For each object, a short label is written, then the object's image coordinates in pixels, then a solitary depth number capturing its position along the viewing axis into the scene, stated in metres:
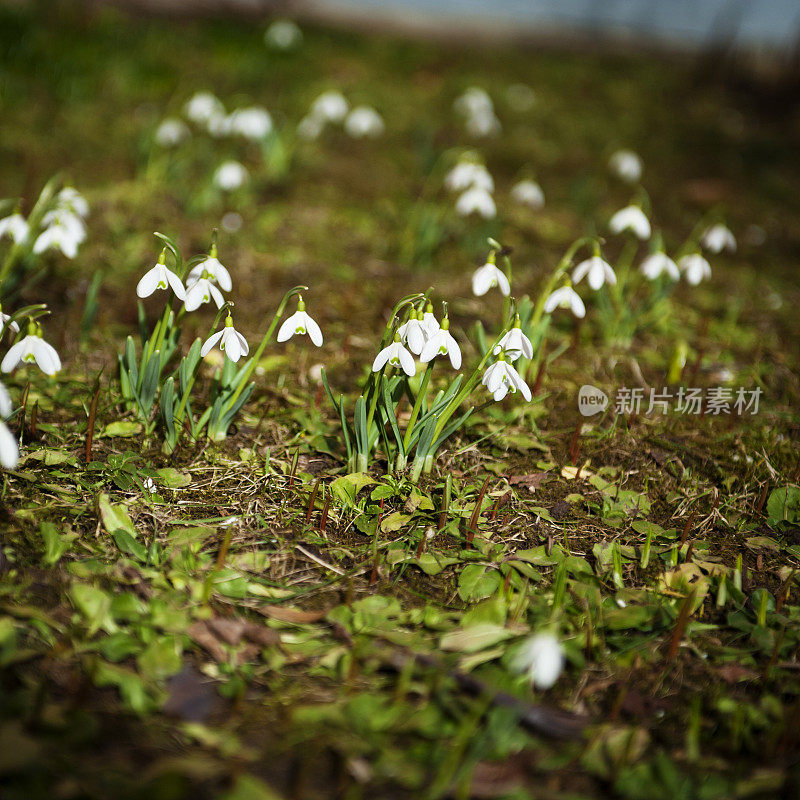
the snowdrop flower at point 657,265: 2.45
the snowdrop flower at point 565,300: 2.08
